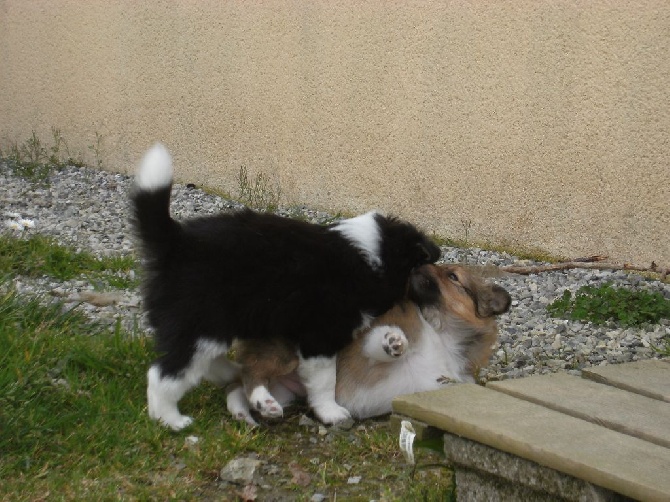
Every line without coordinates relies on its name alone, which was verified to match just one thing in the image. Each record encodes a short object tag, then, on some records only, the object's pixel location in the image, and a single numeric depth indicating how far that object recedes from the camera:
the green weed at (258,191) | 8.02
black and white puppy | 3.54
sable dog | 3.81
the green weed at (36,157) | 9.37
